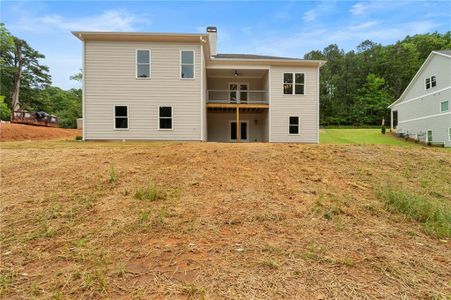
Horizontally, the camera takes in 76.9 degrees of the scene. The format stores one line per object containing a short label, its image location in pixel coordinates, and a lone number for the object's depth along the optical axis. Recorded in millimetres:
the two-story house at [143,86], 14594
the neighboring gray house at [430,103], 22078
